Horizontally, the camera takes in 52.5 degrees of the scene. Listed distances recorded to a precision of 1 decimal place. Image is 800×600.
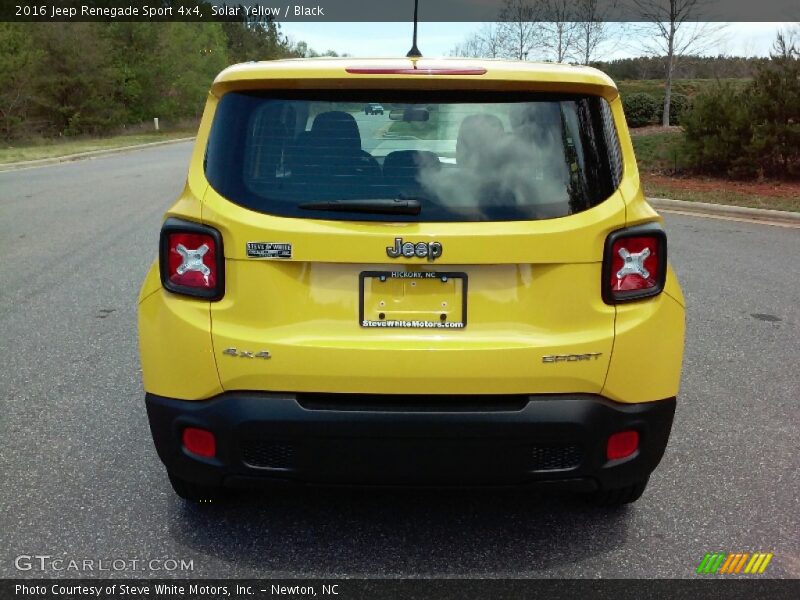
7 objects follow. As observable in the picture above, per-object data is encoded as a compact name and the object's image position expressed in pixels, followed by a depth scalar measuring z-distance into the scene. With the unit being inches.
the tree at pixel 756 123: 631.2
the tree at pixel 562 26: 1402.6
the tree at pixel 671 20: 1079.6
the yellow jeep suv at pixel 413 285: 106.0
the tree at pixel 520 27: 1469.0
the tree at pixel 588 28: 1362.0
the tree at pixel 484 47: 1625.2
